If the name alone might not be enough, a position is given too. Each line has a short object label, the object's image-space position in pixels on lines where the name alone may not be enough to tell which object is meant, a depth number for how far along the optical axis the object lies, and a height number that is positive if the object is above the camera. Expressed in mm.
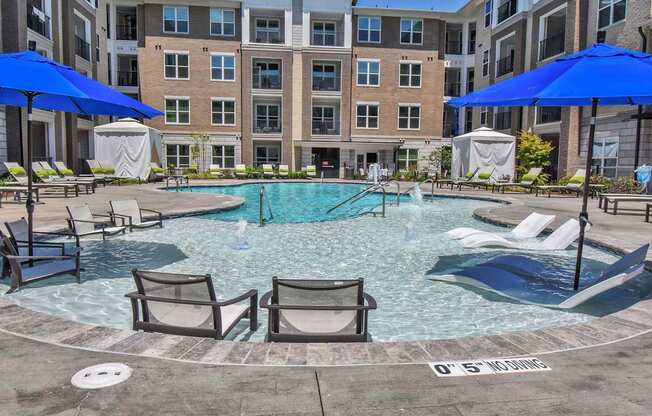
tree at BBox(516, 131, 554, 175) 23938 +964
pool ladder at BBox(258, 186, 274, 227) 11477 -1239
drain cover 3000 -1394
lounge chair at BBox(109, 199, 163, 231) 9461 -994
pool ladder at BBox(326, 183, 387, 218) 13798 -839
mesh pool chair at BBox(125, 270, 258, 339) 3896 -1198
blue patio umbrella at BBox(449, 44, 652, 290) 4707 +969
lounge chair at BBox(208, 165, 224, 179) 31136 -403
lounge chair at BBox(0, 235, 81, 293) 5492 -1332
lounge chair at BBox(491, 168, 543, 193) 21438 -556
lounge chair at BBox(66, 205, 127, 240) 8228 -1118
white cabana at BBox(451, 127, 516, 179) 24562 +924
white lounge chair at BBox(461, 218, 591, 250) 8023 -1224
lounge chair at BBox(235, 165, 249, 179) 31114 -315
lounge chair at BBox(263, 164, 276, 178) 31422 -296
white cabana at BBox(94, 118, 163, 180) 25094 +946
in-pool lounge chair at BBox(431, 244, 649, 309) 5176 -1504
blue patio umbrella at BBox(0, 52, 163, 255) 5215 +939
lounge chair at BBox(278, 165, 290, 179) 31562 -316
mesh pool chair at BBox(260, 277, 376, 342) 3793 -1188
